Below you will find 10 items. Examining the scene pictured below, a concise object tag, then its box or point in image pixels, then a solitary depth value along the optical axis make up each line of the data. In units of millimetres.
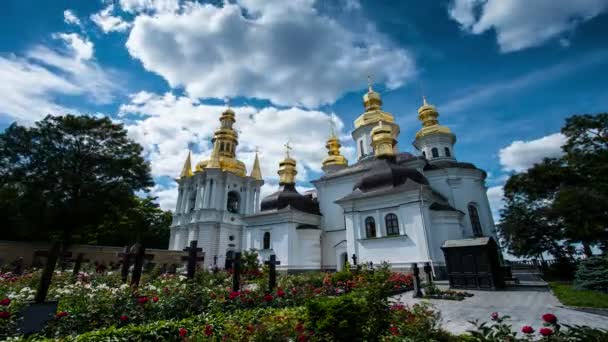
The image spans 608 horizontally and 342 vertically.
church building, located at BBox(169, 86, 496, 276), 18375
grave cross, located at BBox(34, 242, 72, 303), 8383
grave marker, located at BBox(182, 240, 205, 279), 8898
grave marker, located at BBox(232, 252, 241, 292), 9075
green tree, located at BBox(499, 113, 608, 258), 16578
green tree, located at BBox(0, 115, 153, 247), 21141
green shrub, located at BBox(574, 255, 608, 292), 10531
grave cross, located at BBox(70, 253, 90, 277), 13148
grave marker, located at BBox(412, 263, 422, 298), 11358
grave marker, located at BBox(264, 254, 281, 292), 9545
